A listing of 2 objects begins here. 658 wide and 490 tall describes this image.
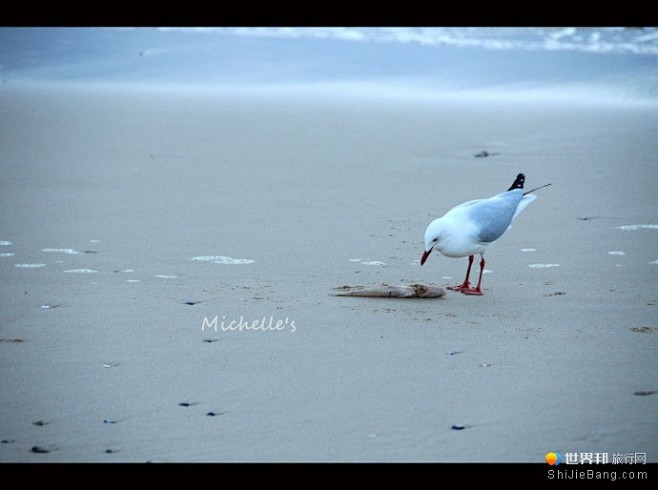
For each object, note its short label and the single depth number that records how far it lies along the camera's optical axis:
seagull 10.09
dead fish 9.71
